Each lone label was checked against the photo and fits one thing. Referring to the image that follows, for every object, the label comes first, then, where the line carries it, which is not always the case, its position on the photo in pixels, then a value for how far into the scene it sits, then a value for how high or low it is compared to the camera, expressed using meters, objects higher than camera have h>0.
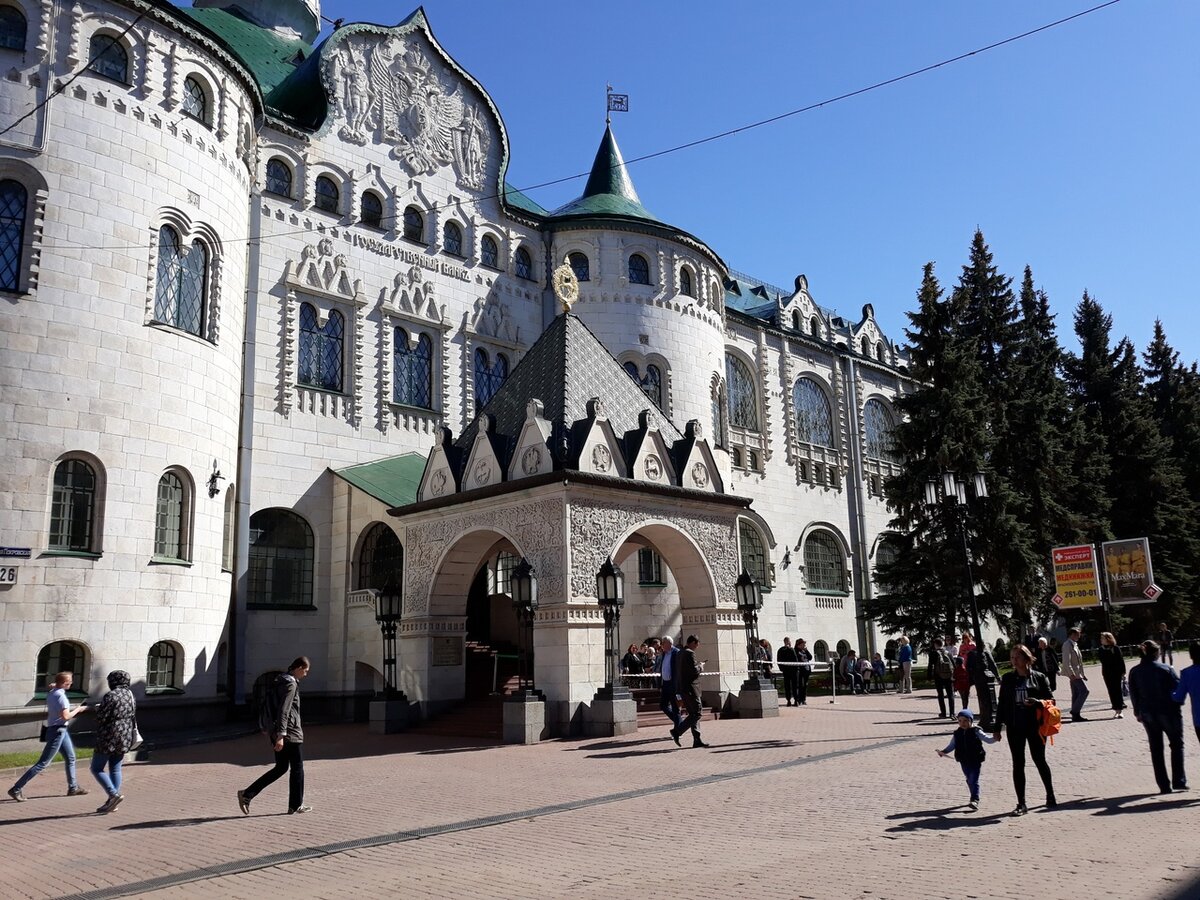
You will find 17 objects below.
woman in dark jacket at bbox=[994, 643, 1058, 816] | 9.66 -0.76
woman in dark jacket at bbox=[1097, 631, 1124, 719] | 17.24 -0.59
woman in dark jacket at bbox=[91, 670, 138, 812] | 11.50 -0.86
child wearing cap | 9.81 -1.10
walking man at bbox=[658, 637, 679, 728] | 16.64 -0.75
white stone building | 19.80 +7.02
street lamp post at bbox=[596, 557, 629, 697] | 18.17 +0.70
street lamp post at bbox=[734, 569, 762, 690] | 20.91 +0.80
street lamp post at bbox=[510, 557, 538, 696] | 17.92 +0.84
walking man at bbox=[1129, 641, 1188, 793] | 10.36 -0.86
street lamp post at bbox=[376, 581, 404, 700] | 21.16 +0.68
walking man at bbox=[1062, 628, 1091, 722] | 18.42 -0.76
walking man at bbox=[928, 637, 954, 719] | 20.00 -0.82
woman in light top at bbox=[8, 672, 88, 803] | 12.50 -0.92
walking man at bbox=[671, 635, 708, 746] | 15.81 -0.74
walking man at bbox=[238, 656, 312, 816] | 10.80 -0.81
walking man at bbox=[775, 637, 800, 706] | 24.79 -0.69
